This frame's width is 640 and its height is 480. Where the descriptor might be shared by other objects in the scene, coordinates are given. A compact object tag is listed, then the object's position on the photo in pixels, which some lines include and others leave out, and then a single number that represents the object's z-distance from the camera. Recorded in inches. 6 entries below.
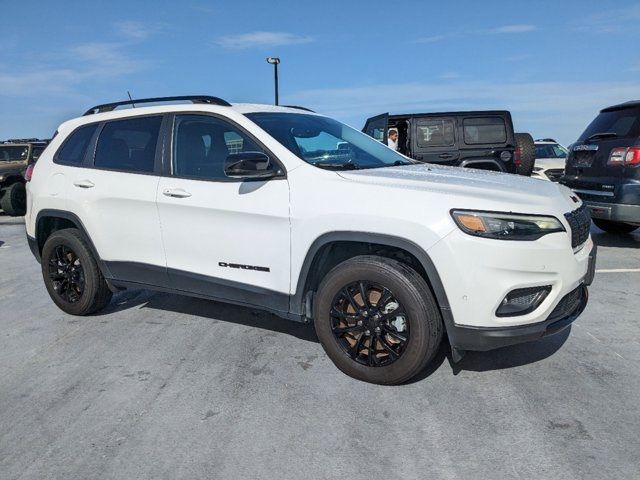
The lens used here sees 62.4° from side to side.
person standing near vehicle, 405.3
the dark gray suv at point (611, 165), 253.8
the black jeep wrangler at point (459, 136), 394.0
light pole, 794.8
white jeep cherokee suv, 113.8
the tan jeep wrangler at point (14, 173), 525.3
